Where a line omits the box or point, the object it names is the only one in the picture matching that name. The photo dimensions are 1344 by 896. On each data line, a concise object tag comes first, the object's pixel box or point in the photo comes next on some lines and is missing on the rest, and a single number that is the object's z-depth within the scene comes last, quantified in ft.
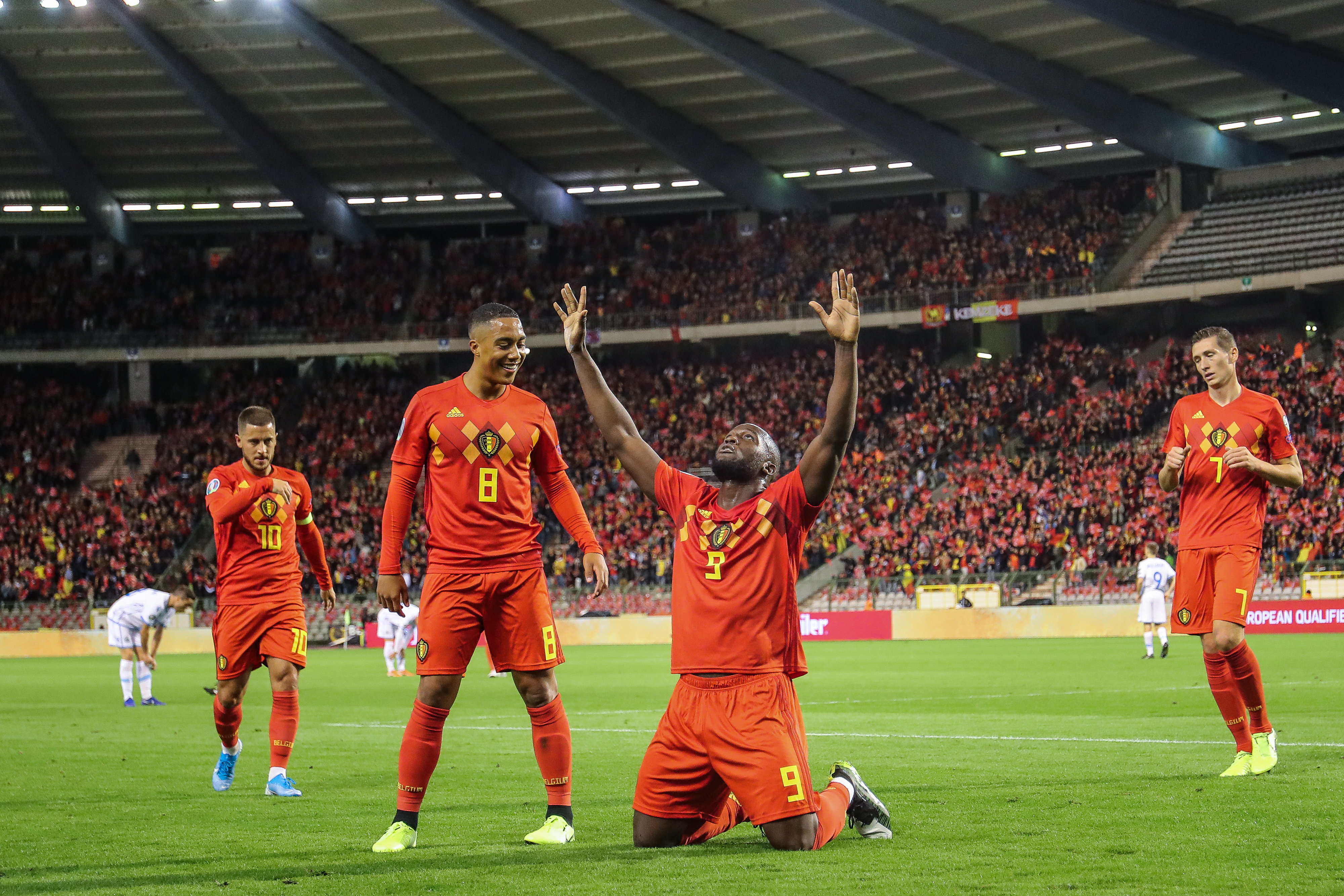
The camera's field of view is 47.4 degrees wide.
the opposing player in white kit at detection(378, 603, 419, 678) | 90.99
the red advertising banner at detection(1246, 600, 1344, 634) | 106.93
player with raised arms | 23.16
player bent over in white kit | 71.67
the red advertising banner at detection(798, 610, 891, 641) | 127.24
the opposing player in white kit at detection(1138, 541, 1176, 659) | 85.15
